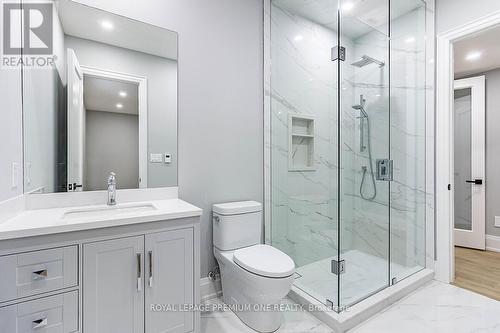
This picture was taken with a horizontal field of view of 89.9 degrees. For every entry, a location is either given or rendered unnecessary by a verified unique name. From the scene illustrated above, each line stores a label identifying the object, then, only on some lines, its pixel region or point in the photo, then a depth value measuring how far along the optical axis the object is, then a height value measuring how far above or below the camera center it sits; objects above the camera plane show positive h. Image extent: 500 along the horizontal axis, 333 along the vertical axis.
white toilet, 1.54 -0.66
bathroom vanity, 1.03 -0.50
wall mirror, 1.53 +0.40
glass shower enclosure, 2.20 +0.23
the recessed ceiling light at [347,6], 1.93 +1.26
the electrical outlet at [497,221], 3.15 -0.71
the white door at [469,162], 3.20 +0.04
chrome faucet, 1.65 -0.17
